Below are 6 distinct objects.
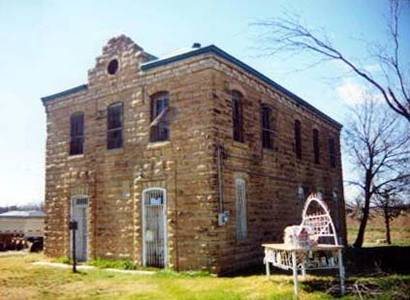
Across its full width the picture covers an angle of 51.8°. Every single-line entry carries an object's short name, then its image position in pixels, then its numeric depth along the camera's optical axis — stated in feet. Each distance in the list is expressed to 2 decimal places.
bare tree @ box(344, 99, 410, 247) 81.15
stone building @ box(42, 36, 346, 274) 42.09
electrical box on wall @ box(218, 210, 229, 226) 40.57
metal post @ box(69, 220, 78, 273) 46.55
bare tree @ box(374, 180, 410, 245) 83.66
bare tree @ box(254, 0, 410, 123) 27.61
